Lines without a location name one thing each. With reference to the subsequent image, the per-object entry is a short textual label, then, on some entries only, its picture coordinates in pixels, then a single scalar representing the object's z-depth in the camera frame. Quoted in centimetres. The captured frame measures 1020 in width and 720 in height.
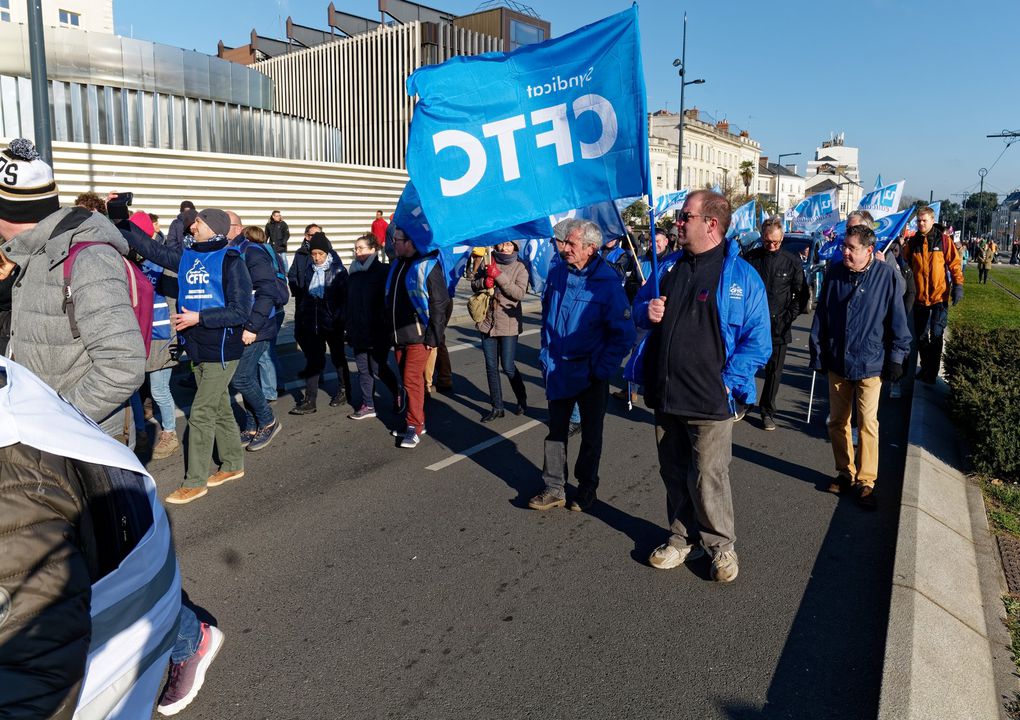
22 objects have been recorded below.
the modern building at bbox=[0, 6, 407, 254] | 1872
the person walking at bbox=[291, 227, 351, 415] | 793
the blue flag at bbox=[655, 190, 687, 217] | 1256
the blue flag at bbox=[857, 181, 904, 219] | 1227
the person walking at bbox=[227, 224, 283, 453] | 582
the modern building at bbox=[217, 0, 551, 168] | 4438
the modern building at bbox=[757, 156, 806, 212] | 10800
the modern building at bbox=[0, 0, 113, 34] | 3495
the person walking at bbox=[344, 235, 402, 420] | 726
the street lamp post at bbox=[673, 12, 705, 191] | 2738
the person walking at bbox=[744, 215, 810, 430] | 743
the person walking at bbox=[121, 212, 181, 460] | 633
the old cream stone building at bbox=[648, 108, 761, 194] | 7112
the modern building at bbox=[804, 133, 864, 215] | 11888
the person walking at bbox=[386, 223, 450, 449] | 669
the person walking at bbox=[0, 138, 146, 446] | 292
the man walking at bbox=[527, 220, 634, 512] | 483
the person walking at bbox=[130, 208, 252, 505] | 536
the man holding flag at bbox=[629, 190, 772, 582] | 397
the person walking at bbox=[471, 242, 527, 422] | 771
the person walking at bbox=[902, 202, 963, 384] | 873
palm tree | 7337
